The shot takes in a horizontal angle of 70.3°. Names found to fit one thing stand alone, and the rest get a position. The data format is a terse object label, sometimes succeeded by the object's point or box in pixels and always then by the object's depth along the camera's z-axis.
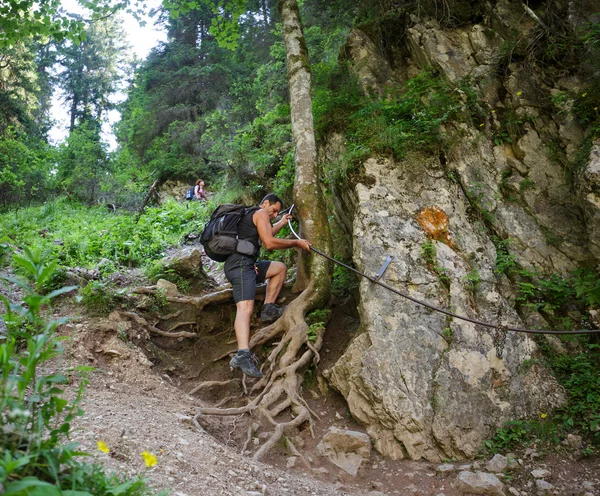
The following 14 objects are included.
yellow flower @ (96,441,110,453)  2.37
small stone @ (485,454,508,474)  4.59
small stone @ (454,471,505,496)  4.29
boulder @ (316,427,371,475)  4.87
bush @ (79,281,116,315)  6.47
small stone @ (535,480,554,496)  4.33
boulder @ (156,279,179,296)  7.49
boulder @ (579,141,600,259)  6.04
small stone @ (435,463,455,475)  4.67
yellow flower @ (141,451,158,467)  2.37
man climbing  6.09
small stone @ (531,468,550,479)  4.49
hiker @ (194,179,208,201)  17.17
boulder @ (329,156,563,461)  5.07
